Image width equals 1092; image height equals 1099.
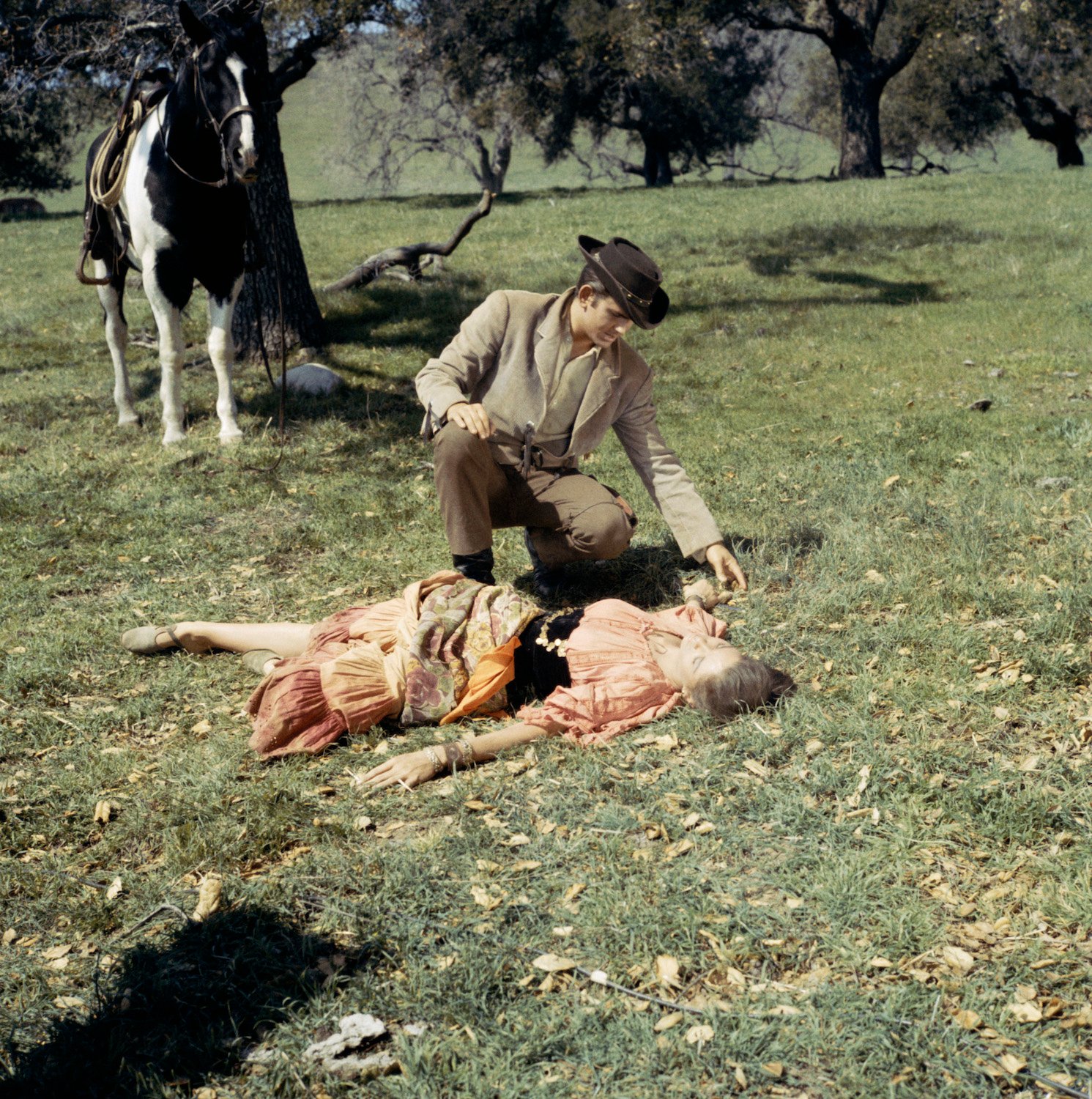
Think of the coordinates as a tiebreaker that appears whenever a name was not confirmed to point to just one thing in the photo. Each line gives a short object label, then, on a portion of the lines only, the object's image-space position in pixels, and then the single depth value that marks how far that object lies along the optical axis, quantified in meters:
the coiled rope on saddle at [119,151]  8.55
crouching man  5.27
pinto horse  7.70
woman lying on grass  4.48
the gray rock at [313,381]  10.07
